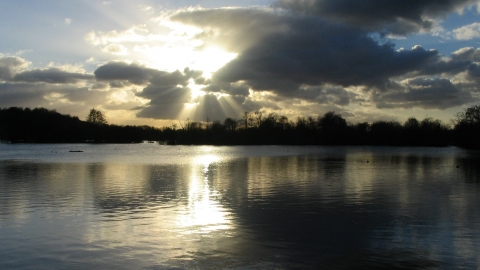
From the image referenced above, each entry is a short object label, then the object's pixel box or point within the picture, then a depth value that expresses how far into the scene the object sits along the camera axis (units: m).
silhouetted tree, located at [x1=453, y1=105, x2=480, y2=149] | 89.49
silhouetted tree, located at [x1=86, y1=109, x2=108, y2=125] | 164.62
